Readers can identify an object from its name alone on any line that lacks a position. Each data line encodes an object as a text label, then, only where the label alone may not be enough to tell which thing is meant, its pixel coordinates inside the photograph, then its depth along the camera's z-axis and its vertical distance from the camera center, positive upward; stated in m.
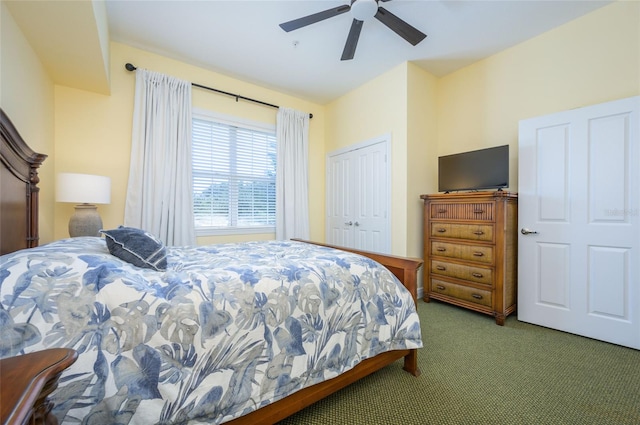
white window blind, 3.24 +0.48
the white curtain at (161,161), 2.74 +0.56
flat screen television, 2.58 +0.45
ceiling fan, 1.91 +1.53
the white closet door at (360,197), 3.35 +0.20
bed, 0.81 -0.47
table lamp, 2.12 +0.13
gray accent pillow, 1.22 -0.19
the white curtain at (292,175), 3.73 +0.54
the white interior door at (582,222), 1.98 -0.10
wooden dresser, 2.43 -0.41
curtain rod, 2.71 +1.54
